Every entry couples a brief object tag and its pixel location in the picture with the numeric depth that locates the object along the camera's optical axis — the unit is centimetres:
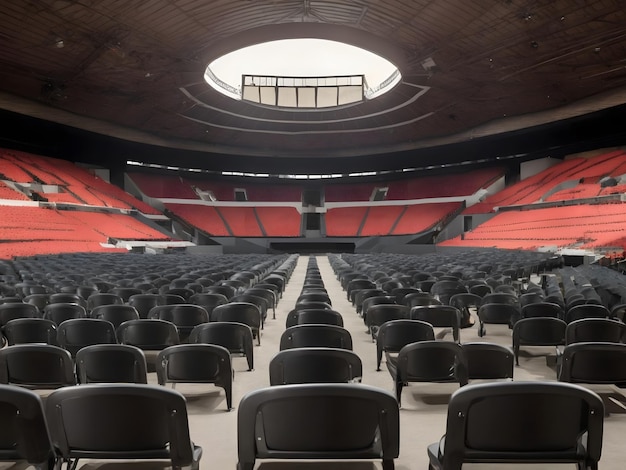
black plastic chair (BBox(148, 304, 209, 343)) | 633
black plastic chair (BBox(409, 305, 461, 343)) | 644
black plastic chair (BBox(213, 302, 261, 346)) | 647
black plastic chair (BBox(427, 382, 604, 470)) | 226
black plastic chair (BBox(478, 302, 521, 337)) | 696
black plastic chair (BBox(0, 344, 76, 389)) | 361
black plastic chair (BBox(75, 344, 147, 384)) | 362
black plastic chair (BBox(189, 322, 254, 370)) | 512
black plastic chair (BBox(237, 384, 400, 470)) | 222
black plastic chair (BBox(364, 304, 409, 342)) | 653
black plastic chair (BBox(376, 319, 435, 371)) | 505
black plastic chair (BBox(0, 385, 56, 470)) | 223
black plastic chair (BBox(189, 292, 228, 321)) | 780
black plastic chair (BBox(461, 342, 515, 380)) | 417
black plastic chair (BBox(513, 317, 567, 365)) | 549
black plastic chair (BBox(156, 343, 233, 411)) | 408
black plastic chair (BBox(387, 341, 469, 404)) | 416
